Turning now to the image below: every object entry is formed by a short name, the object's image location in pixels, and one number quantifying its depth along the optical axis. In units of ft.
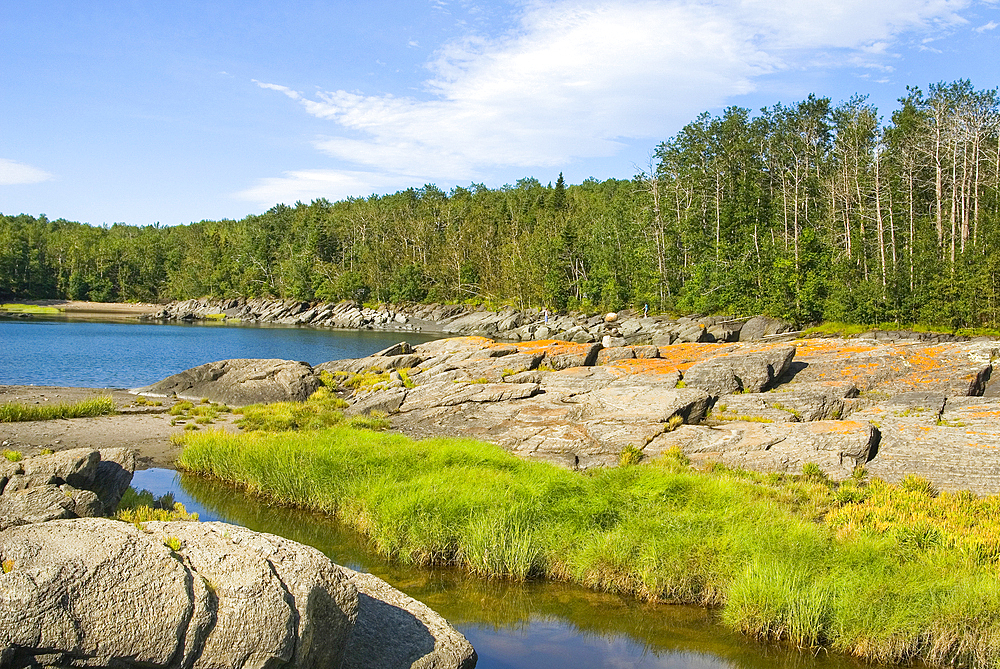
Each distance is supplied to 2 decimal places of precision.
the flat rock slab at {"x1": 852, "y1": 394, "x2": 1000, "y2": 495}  65.62
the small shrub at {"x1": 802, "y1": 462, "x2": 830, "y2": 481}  67.82
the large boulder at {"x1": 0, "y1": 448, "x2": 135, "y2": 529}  39.37
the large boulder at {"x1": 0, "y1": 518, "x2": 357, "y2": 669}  24.53
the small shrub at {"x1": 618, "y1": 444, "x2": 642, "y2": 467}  75.21
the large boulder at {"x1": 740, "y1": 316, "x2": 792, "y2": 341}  222.07
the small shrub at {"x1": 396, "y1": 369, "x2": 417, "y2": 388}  120.98
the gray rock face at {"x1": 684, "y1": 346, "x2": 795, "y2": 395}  97.14
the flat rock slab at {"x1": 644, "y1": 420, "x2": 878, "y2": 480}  70.95
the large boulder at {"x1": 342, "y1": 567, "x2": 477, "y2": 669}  32.78
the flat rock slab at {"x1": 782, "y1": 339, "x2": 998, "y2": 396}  96.89
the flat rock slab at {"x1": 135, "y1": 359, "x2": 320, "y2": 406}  127.13
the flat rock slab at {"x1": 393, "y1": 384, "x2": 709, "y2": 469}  81.76
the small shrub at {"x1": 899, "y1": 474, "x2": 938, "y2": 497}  63.36
